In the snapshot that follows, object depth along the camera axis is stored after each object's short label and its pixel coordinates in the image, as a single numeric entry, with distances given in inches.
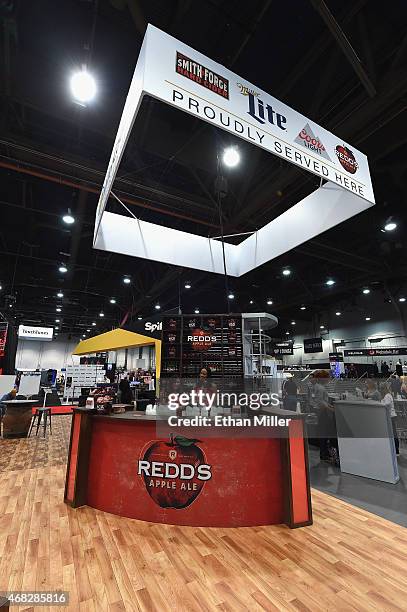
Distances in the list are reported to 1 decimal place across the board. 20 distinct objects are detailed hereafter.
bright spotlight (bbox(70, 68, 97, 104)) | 112.0
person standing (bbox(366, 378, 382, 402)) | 251.0
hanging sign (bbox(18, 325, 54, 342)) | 619.2
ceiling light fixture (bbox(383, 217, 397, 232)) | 250.4
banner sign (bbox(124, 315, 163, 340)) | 195.9
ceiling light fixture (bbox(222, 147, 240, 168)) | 141.3
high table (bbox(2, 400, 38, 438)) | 271.0
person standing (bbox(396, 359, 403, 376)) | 451.2
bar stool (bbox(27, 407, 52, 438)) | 291.8
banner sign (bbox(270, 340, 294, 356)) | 701.3
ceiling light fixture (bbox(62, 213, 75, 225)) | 248.1
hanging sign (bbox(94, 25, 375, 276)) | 68.1
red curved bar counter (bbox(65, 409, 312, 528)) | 107.9
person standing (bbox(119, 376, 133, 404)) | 255.3
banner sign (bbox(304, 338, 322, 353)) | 699.7
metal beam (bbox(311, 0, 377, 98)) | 97.0
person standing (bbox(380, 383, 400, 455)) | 196.6
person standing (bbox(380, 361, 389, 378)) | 485.6
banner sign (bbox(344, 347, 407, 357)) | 485.7
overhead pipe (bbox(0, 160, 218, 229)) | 169.2
